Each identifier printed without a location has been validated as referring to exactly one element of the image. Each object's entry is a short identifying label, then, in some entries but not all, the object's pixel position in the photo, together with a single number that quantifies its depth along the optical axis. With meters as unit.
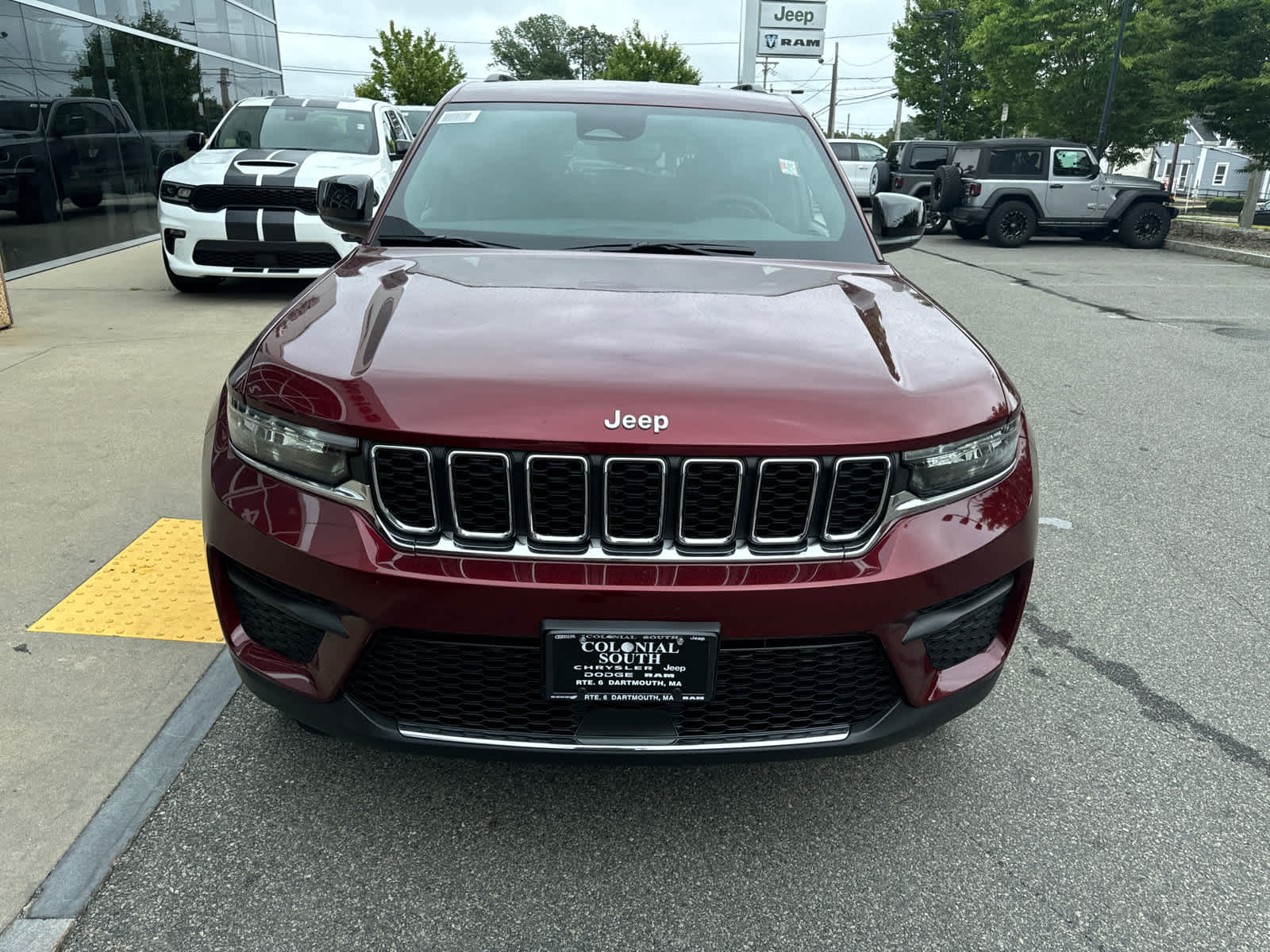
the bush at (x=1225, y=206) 45.25
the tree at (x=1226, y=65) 15.98
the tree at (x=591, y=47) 96.69
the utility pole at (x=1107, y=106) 20.44
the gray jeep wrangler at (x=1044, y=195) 16.84
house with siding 70.47
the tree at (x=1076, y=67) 22.22
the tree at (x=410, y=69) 41.19
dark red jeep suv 1.91
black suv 19.67
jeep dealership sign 46.28
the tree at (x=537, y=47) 95.94
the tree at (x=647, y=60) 58.66
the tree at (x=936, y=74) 37.78
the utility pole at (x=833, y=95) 68.62
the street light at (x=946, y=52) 34.94
